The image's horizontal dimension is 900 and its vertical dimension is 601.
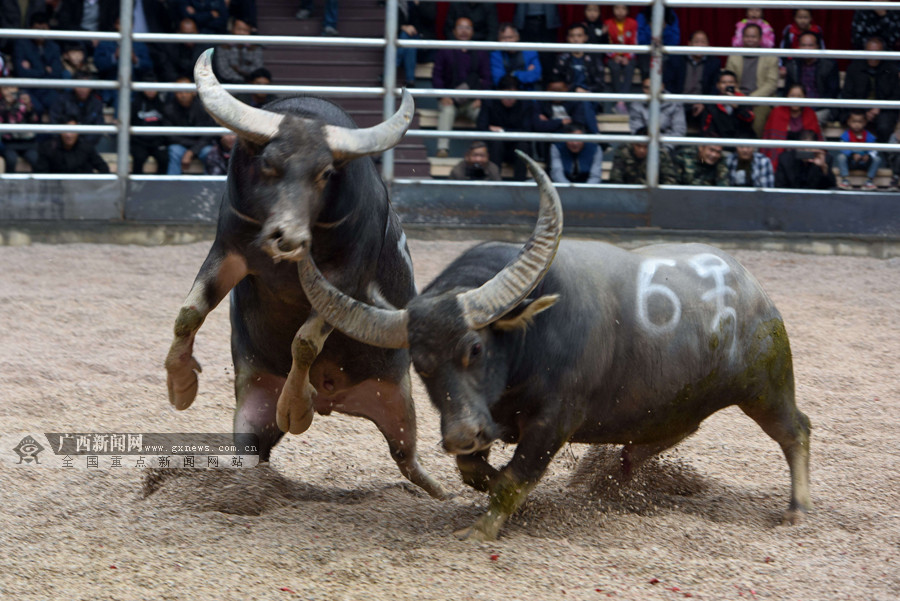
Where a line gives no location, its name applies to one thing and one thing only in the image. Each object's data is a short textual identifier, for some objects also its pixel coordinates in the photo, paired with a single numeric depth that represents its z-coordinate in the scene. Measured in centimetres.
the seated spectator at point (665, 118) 1958
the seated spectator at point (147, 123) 1906
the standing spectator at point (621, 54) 2014
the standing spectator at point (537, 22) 2166
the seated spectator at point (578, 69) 1980
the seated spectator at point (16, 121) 1889
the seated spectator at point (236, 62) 1992
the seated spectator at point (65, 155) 1897
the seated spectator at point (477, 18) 2117
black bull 769
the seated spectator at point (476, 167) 1948
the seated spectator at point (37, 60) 1923
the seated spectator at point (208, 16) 2059
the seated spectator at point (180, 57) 1948
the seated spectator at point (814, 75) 2053
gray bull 733
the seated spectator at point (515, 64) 1986
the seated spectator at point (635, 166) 1916
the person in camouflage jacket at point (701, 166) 1919
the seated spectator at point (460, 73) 2030
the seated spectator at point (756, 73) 2002
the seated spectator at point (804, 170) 1959
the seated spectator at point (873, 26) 2125
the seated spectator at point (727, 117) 1966
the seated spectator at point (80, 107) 1922
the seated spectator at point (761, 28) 2084
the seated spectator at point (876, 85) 2002
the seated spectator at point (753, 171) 1956
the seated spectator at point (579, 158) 1962
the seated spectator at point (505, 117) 1972
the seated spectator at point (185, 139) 1923
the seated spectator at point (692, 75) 2016
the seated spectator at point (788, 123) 1995
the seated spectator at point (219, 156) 1919
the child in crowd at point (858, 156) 1992
